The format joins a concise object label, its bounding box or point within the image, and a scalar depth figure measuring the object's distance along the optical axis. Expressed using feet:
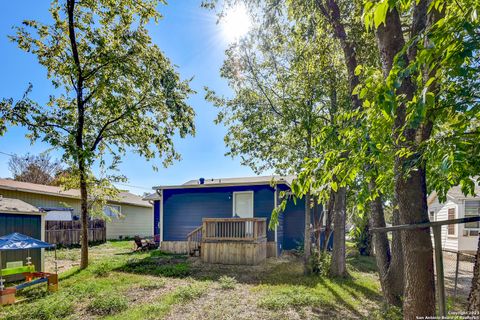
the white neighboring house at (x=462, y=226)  43.88
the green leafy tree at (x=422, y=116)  5.56
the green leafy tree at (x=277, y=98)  26.71
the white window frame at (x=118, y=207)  67.49
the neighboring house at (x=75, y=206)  51.14
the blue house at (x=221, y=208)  43.39
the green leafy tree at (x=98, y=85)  28.25
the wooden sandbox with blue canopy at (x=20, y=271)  19.43
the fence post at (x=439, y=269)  7.06
